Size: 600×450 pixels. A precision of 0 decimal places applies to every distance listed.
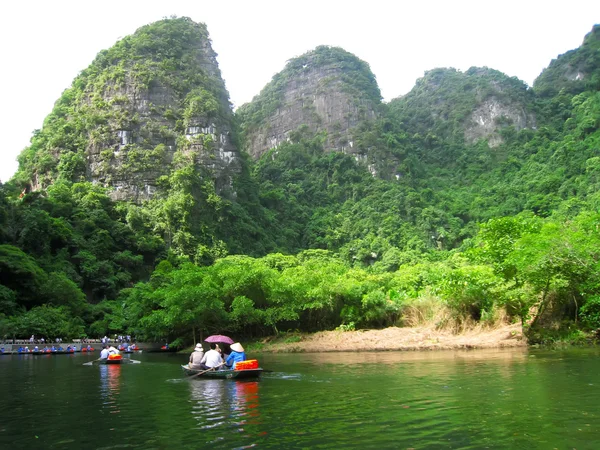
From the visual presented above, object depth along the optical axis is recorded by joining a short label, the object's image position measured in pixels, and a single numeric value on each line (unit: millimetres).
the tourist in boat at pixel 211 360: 16672
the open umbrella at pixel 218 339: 17991
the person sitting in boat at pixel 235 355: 15984
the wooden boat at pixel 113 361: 24578
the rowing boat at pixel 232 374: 14961
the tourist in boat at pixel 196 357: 17102
